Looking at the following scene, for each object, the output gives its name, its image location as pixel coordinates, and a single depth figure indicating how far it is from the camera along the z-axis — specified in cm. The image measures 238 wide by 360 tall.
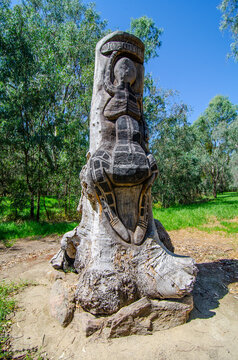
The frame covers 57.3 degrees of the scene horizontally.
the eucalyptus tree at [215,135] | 1970
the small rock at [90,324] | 201
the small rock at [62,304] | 221
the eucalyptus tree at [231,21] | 696
